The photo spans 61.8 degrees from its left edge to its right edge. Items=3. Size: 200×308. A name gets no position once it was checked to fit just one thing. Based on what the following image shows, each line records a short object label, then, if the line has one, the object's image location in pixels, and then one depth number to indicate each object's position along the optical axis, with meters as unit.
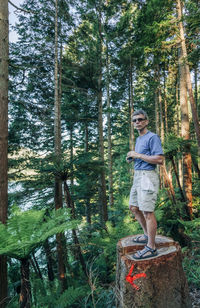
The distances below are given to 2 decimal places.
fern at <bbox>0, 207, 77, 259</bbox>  1.90
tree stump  2.12
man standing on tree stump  2.25
